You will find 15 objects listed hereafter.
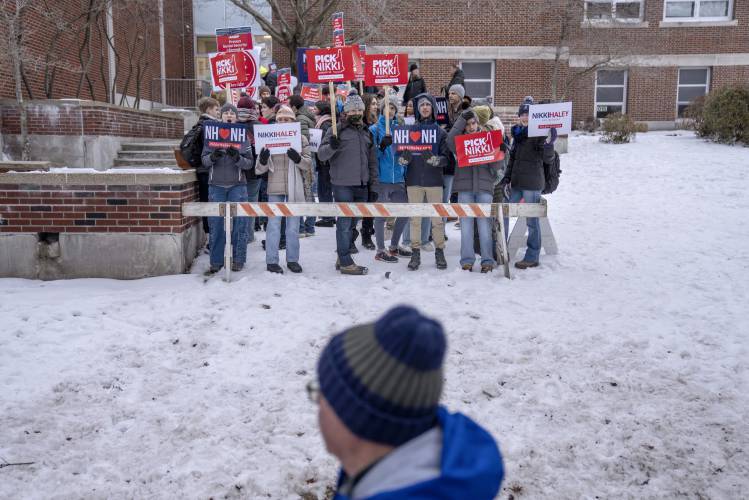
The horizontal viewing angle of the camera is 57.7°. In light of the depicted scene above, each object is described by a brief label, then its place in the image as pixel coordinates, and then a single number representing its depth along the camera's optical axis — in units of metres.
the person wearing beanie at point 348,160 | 8.04
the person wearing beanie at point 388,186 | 8.67
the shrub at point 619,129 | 19.69
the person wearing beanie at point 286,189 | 8.01
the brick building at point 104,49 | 15.38
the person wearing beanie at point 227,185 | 7.83
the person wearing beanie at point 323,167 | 9.89
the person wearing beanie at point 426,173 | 8.22
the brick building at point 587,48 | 25.03
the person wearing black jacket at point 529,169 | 8.31
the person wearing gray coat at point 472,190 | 8.09
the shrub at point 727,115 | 17.78
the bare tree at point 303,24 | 18.91
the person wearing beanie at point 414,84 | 14.09
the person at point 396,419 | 1.34
